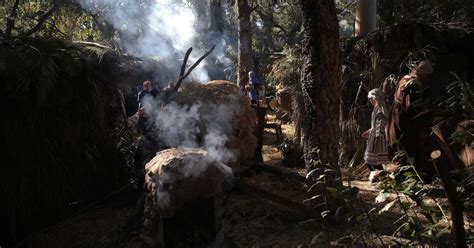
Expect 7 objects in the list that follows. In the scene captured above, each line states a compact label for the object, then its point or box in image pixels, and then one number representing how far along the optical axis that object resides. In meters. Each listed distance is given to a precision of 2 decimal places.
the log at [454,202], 1.77
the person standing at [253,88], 11.50
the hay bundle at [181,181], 3.48
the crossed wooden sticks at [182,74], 5.74
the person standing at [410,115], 5.18
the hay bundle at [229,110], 6.19
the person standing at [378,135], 5.71
